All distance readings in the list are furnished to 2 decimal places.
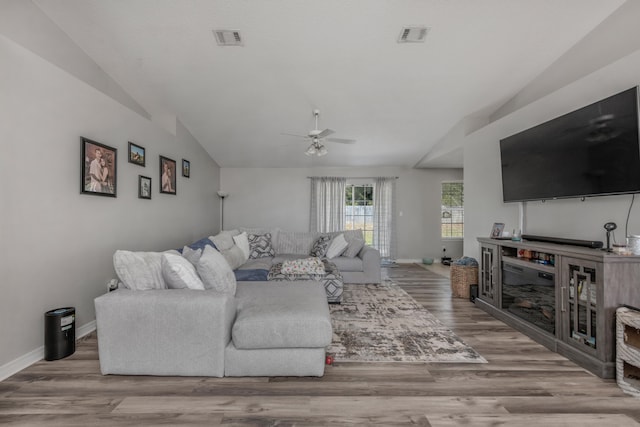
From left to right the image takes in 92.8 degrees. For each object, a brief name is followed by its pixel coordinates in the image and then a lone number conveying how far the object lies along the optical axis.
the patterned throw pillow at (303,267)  3.99
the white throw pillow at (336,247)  5.13
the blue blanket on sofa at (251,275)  3.85
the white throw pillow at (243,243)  5.04
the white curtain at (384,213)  7.36
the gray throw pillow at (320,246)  5.23
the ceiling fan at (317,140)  4.00
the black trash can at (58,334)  2.38
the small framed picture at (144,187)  3.91
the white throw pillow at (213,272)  2.25
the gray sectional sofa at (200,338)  2.04
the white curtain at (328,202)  7.43
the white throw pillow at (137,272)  2.18
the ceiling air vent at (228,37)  3.03
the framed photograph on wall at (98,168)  2.93
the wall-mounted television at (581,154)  2.28
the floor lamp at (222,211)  7.45
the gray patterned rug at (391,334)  2.42
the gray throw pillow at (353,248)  5.14
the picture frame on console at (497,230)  3.84
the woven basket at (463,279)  4.13
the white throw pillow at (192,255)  2.63
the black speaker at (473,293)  3.93
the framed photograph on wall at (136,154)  3.70
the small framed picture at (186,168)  5.27
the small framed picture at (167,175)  4.49
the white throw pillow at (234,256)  4.24
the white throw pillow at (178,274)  2.21
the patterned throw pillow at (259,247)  5.33
